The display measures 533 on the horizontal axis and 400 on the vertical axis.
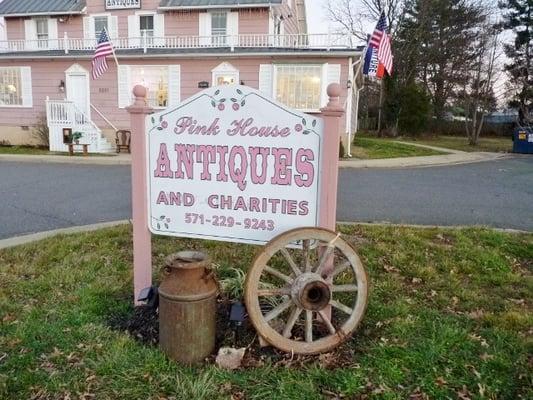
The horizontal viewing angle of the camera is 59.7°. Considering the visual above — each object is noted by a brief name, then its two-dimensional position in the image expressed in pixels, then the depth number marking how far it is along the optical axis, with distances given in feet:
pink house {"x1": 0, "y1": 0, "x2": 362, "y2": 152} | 57.82
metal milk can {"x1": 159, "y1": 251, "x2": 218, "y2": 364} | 9.71
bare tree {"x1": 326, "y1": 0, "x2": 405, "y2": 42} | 109.91
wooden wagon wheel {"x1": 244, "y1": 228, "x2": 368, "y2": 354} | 9.80
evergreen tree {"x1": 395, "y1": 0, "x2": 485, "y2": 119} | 109.81
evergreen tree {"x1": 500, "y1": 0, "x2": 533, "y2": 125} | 117.19
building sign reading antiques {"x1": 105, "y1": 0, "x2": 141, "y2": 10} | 68.64
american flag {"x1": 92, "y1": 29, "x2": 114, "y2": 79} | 52.70
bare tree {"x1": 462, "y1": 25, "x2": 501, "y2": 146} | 84.57
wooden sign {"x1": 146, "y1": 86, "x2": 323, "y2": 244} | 10.19
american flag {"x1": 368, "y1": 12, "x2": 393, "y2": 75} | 46.47
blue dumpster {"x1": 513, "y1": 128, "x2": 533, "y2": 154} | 69.61
